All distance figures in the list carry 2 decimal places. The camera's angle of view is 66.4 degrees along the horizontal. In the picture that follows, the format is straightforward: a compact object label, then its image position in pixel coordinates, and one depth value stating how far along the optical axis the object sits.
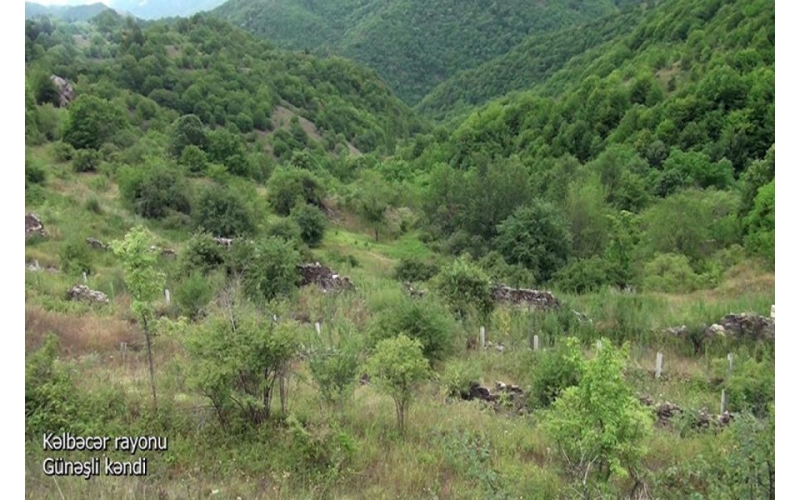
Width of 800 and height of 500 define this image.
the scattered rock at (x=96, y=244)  20.12
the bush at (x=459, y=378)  10.03
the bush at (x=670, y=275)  20.17
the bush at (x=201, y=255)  18.06
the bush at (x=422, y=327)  11.65
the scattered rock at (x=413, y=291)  17.03
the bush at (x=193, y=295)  14.67
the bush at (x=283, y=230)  25.39
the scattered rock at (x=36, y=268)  16.40
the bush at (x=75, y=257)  17.50
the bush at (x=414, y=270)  21.81
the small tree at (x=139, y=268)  7.45
